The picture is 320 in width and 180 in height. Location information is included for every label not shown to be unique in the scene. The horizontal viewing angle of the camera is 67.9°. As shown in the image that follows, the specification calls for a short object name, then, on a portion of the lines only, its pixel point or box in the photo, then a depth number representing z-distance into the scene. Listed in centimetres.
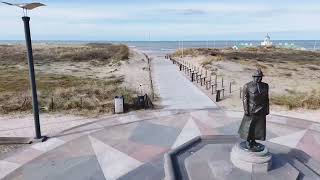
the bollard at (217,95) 1250
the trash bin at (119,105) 1042
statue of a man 530
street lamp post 707
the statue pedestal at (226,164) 527
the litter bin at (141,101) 1112
